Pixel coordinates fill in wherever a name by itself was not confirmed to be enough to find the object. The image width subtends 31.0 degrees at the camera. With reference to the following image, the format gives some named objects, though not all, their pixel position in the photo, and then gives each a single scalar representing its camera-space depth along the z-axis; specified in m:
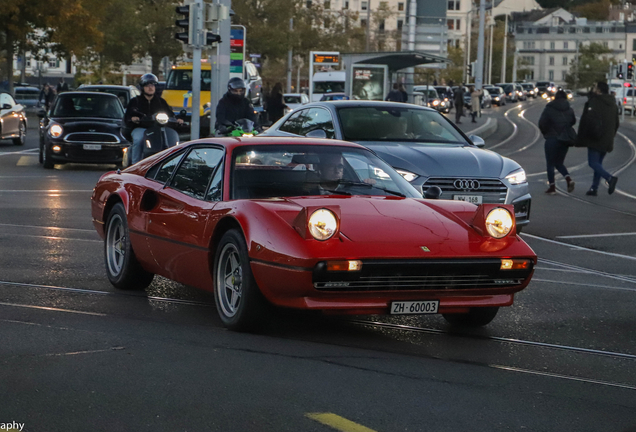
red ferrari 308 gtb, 6.54
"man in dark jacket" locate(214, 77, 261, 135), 16.27
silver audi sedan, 12.12
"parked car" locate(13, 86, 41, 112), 57.22
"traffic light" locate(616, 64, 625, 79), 58.12
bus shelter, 39.97
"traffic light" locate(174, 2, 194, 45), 21.91
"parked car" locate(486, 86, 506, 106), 90.31
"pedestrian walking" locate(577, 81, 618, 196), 19.64
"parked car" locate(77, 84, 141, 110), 26.17
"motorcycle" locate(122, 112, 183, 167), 15.25
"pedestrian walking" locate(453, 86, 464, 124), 48.44
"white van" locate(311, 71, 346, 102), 58.97
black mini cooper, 22.14
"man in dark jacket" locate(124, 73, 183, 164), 15.59
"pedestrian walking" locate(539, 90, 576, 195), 19.69
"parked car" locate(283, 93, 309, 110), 60.25
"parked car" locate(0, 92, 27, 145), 30.47
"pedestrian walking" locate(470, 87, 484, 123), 49.94
